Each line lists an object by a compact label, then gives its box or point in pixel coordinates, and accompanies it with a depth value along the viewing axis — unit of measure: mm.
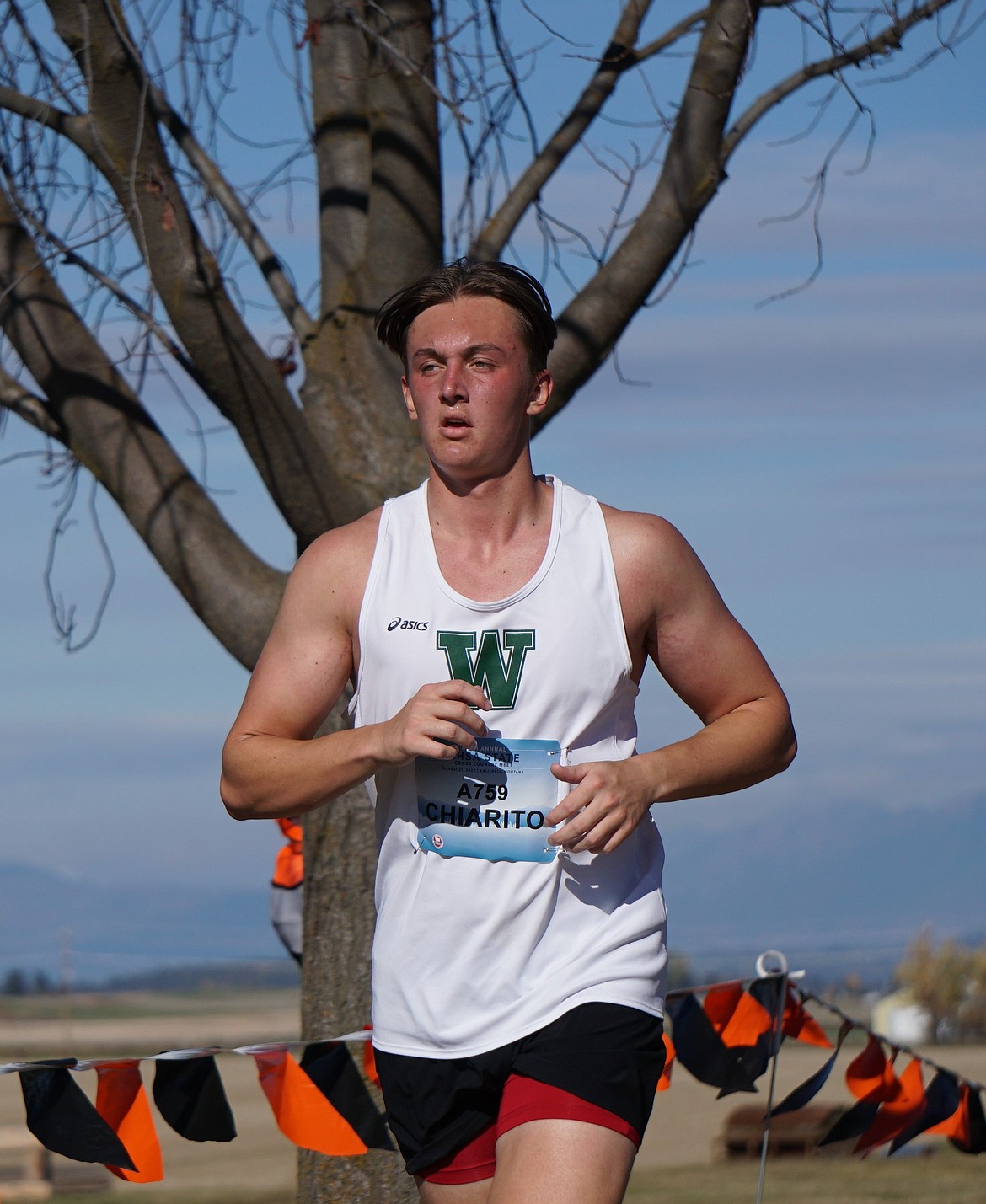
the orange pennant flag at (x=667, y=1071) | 9345
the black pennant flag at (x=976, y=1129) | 11562
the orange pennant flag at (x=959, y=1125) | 11453
